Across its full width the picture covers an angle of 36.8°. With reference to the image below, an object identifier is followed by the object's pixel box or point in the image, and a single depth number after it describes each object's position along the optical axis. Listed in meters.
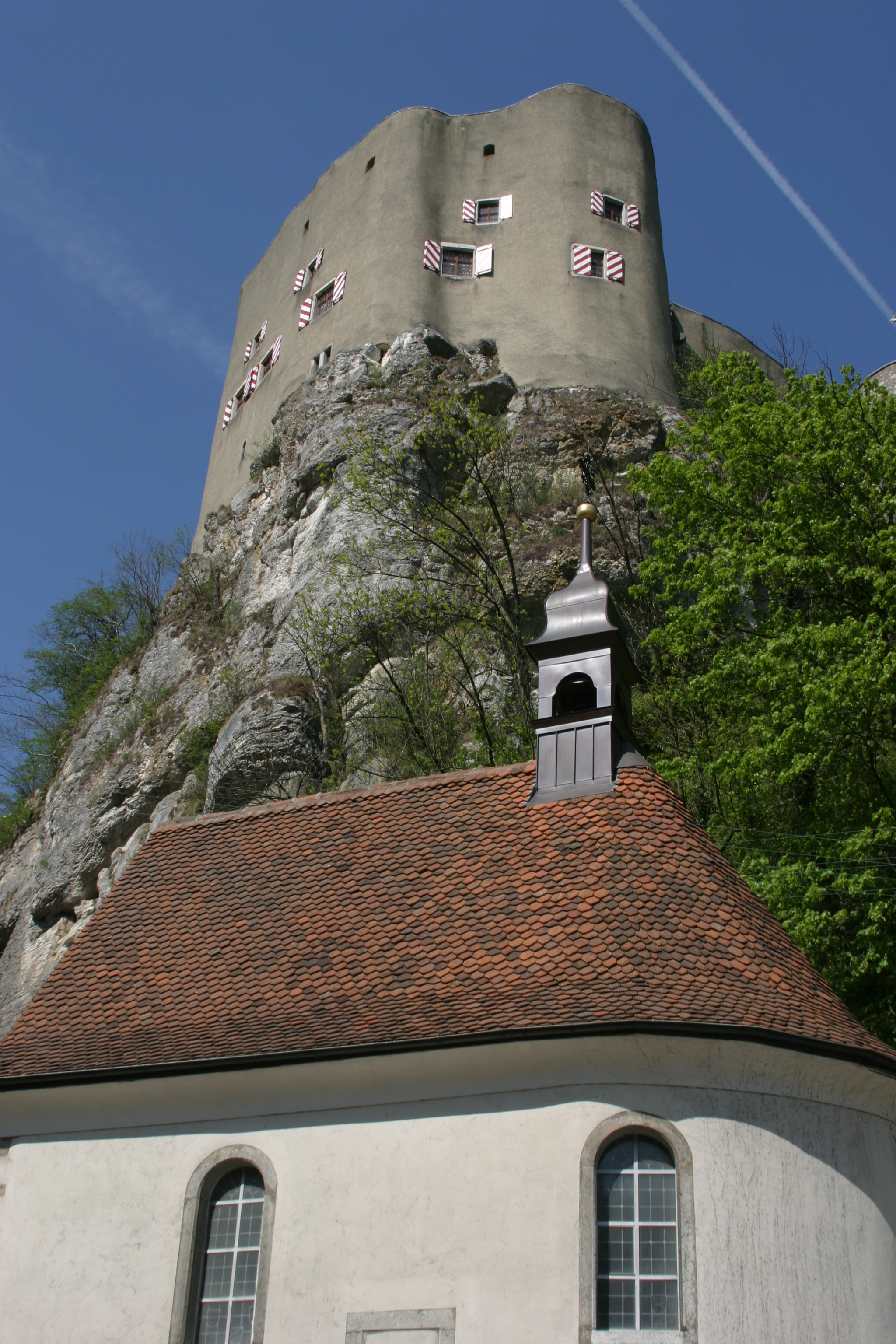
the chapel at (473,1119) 9.78
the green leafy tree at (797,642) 15.62
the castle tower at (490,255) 36.25
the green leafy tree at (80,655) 39.16
